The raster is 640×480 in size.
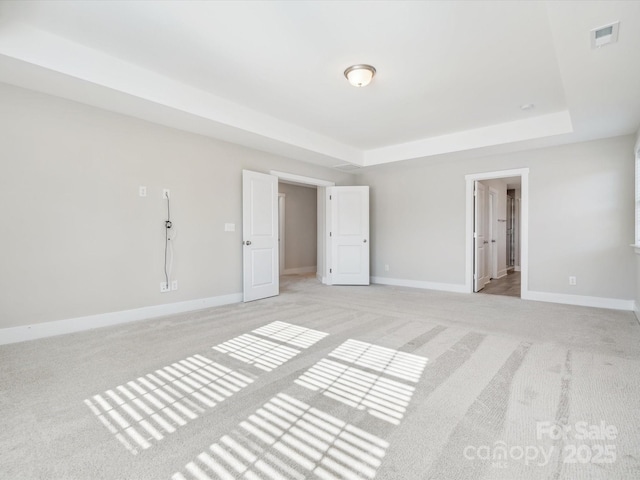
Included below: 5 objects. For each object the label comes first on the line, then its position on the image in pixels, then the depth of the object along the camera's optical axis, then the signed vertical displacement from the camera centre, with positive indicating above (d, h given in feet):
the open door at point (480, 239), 19.27 -0.21
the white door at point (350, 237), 22.07 -0.13
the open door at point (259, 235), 16.34 +0.00
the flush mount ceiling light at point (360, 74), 10.35 +5.19
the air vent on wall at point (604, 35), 7.02 +4.48
